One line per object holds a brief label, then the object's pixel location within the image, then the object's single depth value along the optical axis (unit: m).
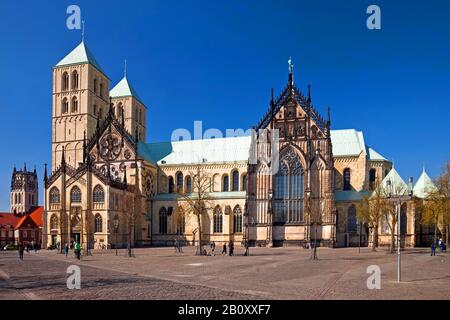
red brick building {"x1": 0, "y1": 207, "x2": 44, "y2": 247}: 112.88
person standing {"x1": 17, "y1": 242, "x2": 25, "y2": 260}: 51.38
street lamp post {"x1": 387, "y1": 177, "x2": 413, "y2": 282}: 26.17
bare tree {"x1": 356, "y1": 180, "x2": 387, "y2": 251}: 58.88
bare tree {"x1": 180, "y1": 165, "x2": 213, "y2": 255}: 83.06
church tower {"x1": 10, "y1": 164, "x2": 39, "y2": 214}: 167.12
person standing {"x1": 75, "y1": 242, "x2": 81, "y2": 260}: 49.22
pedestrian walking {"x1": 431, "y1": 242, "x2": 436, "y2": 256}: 50.09
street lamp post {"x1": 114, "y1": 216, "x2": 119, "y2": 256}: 77.12
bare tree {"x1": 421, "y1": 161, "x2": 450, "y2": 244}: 61.25
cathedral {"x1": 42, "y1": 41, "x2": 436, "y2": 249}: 74.50
